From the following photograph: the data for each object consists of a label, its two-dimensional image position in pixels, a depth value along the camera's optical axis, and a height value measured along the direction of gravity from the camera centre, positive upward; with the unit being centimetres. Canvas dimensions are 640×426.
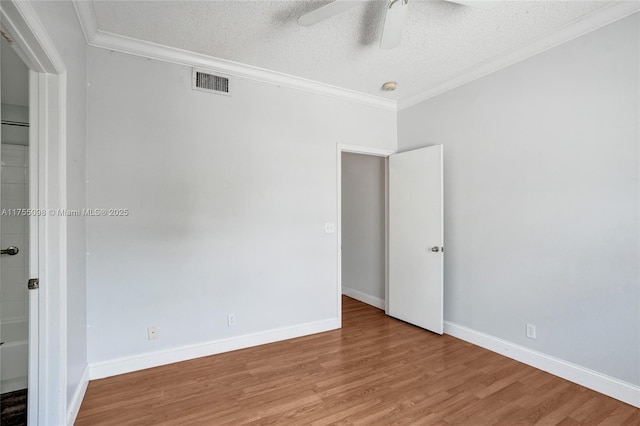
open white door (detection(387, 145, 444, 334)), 324 -29
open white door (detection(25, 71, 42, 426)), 155 -6
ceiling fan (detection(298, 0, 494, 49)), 179 +123
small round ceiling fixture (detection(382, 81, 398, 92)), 330 +141
